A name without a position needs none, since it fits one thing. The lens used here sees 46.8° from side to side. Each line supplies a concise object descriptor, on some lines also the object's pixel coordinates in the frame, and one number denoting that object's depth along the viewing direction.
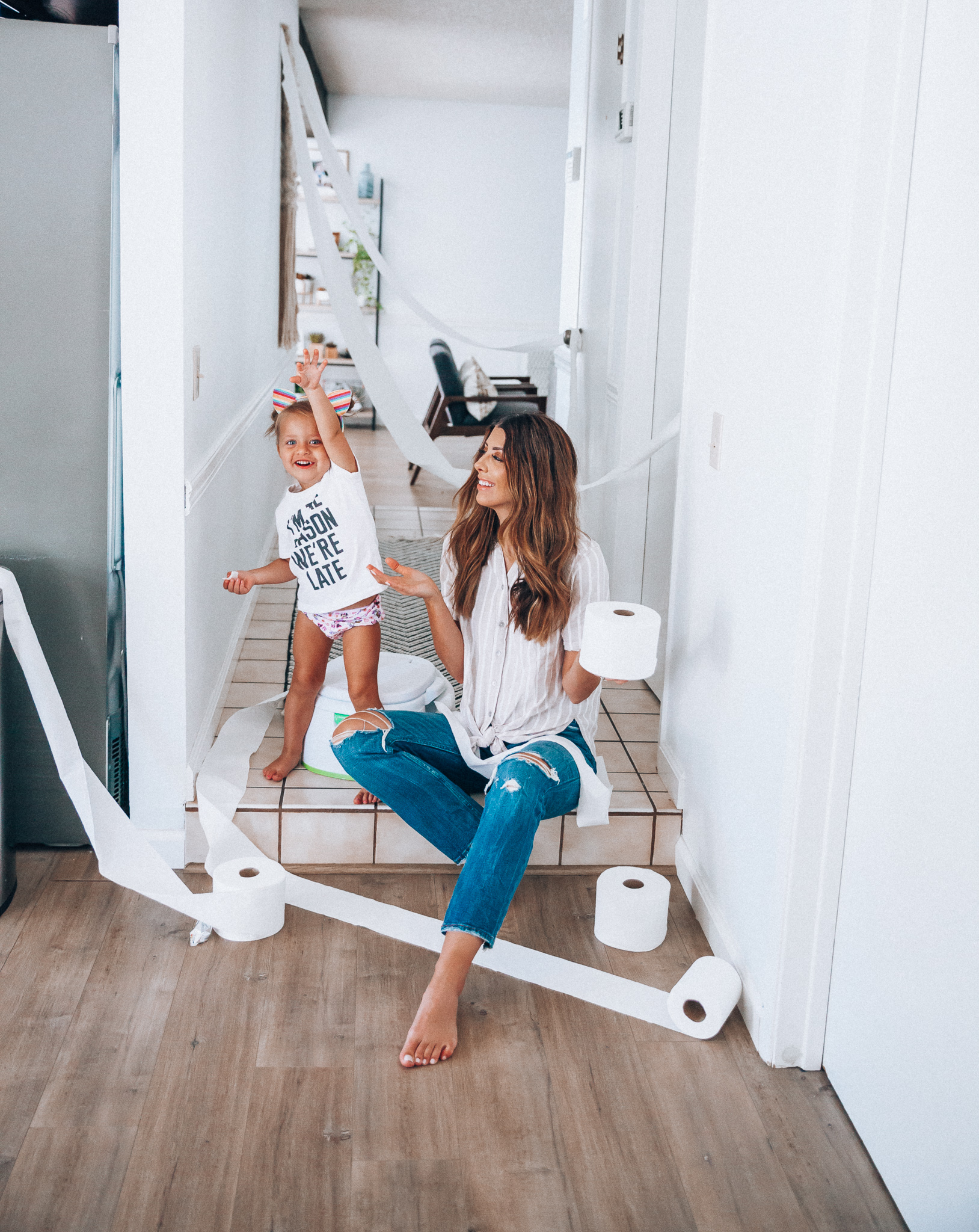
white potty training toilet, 2.45
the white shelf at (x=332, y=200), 8.20
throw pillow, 6.55
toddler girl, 2.28
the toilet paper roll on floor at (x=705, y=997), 1.87
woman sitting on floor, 2.10
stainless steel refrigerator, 2.08
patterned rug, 3.46
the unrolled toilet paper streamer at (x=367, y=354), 2.93
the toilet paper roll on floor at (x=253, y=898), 2.08
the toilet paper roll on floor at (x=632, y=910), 2.09
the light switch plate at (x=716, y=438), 2.11
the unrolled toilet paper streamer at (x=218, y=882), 2.01
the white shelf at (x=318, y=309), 8.51
